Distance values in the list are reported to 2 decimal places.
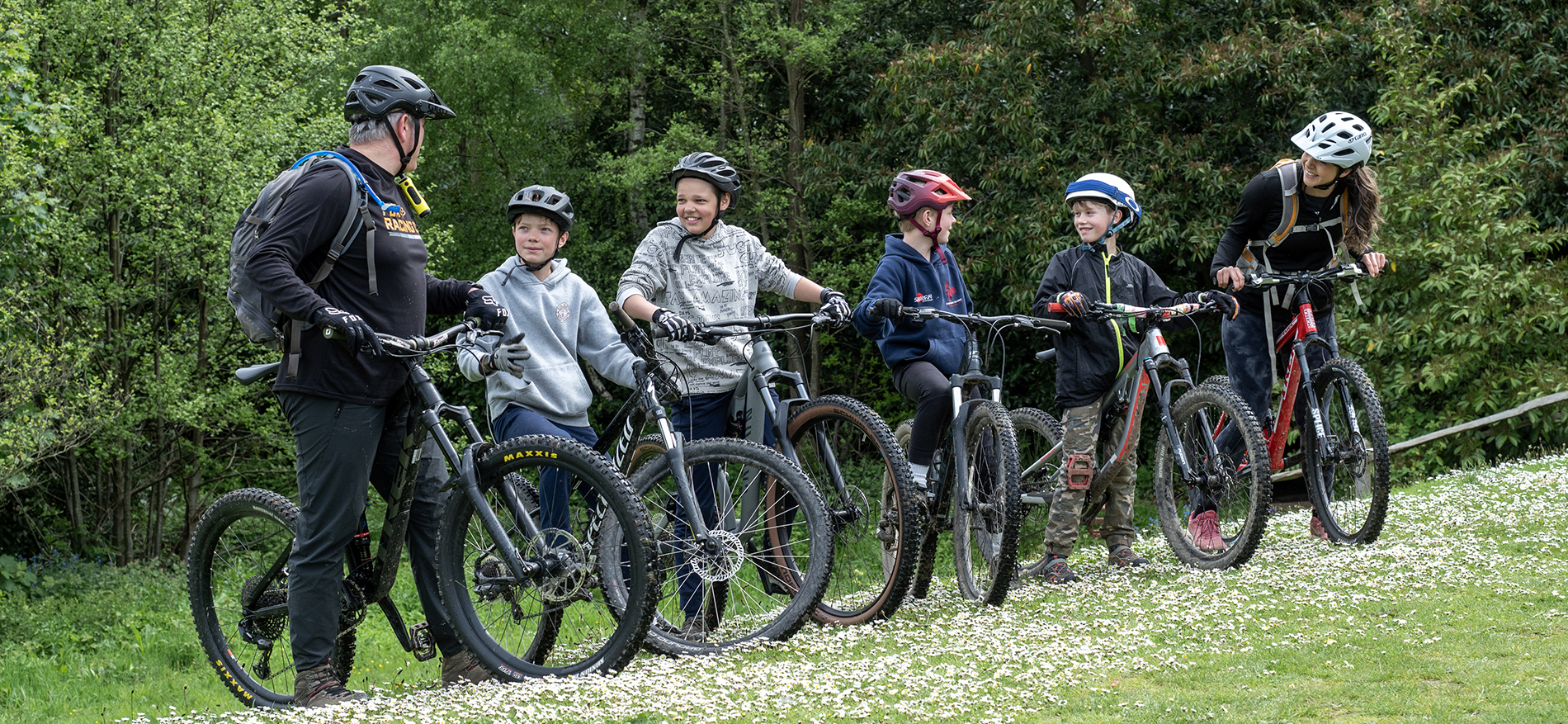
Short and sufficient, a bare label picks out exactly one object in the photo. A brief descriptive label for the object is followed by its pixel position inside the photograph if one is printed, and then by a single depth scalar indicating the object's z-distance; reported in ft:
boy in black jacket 38.99
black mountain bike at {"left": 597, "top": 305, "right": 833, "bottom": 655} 28.22
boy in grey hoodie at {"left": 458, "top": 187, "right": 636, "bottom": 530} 33.83
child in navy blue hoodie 36.27
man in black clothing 25.72
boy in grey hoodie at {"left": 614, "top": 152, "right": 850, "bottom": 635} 34.73
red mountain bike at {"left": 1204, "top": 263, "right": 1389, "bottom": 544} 38.37
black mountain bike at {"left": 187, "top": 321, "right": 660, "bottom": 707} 26.07
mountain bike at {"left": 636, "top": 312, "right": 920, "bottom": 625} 31.07
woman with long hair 40.96
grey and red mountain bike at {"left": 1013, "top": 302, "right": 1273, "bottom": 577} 37.01
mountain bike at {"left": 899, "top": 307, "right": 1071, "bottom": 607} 33.47
